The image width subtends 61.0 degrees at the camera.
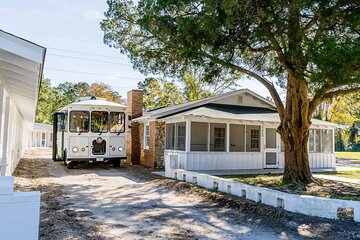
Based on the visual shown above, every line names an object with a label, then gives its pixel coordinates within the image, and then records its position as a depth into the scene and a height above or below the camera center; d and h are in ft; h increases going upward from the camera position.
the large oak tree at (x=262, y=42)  23.52 +9.66
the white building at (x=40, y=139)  136.15 -2.13
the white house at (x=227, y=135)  44.78 +0.39
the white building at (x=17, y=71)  13.69 +3.69
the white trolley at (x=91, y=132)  47.96 +0.57
